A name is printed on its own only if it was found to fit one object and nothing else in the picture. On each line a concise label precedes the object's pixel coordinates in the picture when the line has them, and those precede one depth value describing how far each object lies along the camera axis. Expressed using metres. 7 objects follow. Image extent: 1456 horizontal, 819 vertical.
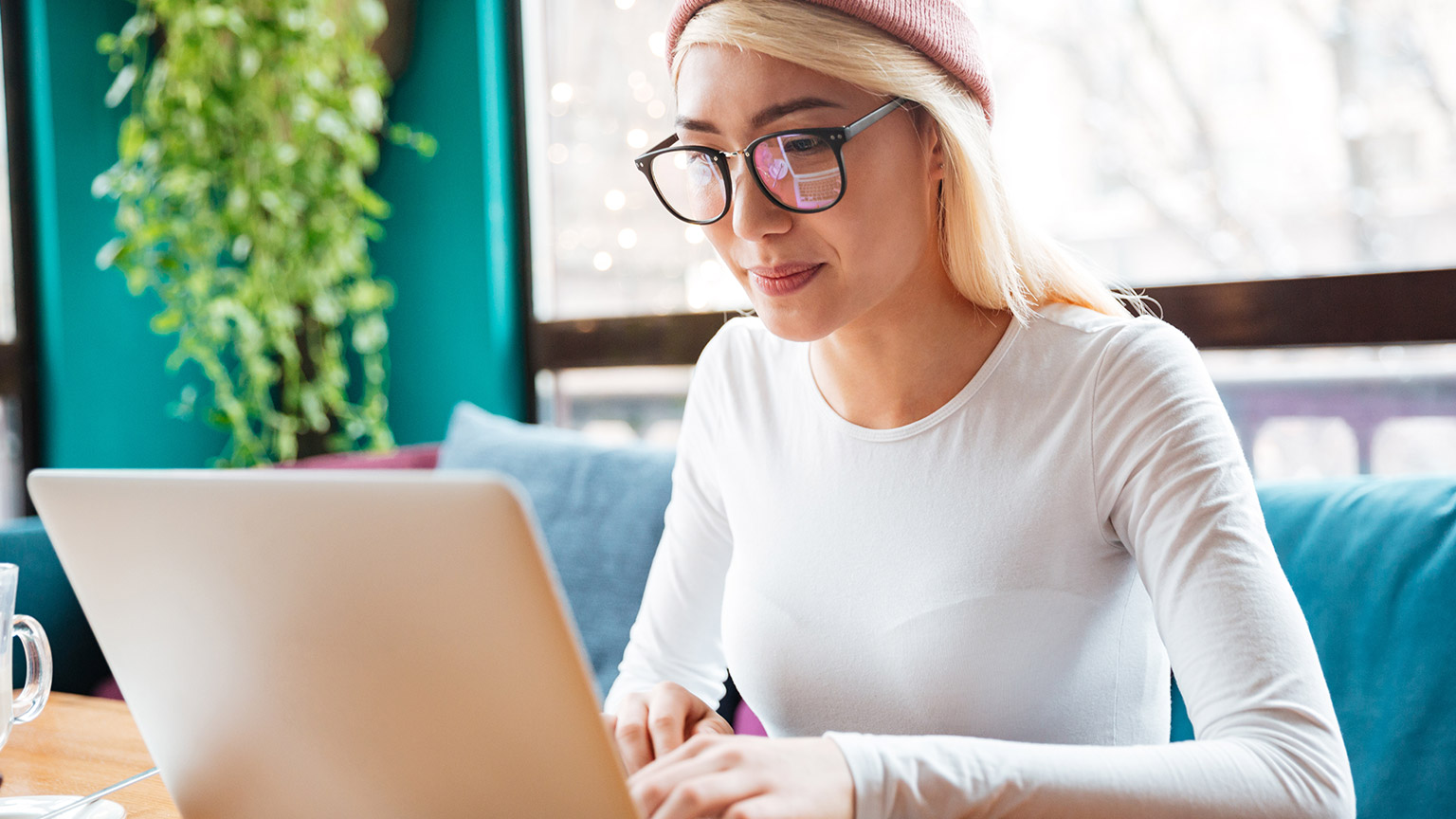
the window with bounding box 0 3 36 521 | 2.71
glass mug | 0.78
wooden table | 0.82
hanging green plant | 2.49
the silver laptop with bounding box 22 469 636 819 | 0.50
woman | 0.82
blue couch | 1.07
